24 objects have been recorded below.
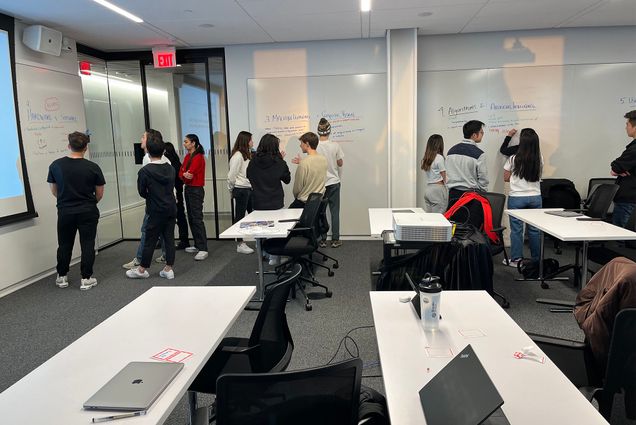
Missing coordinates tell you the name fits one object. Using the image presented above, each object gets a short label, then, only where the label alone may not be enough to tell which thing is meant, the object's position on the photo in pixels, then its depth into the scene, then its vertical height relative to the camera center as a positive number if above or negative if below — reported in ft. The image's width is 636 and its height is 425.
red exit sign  20.44 +4.01
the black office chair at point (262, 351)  6.49 -3.10
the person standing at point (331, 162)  18.98 -0.88
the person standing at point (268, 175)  15.52 -1.13
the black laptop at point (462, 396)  3.47 -2.16
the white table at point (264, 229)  12.51 -2.47
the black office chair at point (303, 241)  13.92 -3.13
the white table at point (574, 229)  10.92 -2.44
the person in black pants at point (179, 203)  18.76 -2.51
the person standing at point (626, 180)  14.65 -1.57
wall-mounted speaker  15.75 +3.88
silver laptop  4.36 -2.47
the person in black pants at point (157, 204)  14.85 -1.99
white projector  9.88 -2.01
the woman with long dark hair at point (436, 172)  17.16 -1.29
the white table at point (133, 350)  4.40 -2.52
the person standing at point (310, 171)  16.63 -1.10
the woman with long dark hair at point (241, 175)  18.10 -1.27
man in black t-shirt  14.26 -1.74
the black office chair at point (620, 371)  5.20 -2.82
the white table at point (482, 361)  4.18 -2.52
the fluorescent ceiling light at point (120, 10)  13.95 +4.44
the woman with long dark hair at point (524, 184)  14.96 -1.65
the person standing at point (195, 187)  18.21 -1.73
